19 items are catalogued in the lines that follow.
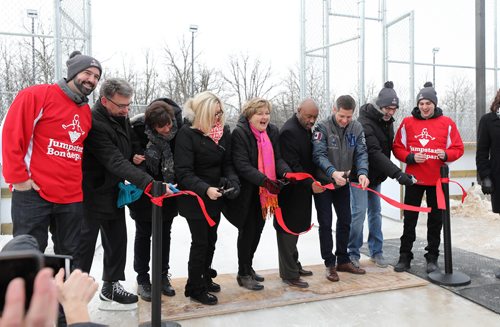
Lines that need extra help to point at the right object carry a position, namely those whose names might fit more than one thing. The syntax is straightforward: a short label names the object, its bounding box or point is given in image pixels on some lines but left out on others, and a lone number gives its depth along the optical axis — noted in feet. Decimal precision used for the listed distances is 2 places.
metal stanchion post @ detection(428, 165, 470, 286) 13.58
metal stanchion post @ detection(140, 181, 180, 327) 10.12
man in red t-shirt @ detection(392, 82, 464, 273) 14.17
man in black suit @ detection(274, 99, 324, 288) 13.14
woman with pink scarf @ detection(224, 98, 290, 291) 12.30
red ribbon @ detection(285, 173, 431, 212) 12.57
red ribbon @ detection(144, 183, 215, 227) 10.05
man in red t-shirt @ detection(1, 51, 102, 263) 9.29
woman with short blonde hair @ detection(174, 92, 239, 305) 11.50
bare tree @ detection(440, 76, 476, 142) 32.48
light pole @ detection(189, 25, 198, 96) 54.34
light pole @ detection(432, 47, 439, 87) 31.52
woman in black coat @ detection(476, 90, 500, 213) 14.24
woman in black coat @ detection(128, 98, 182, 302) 11.78
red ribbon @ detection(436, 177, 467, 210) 13.56
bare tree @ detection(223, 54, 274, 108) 73.03
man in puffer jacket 14.44
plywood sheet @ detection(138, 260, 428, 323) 11.53
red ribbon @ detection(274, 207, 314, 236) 12.91
